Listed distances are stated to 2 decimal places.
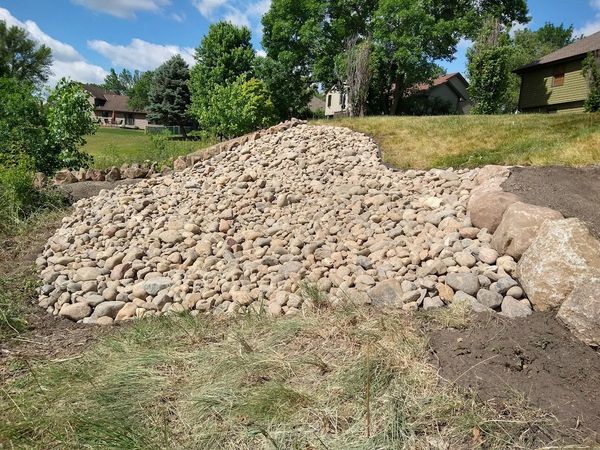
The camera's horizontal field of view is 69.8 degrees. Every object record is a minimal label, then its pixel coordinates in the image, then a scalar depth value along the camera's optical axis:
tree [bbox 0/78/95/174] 7.19
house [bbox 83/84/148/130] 57.12
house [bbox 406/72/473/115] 22.06
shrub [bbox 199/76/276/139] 10.76
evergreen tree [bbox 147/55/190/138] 29.12
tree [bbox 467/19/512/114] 16.11
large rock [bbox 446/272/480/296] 3.03
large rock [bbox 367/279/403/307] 3.09
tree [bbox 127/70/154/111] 48.54
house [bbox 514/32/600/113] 17.30
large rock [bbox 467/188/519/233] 3.65
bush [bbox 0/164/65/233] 5.29
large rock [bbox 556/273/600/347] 2.44
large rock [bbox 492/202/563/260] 3.17
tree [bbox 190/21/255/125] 21.55
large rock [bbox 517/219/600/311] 2.70
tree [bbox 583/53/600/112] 12.89
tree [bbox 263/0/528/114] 17.59
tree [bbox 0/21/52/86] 31.00
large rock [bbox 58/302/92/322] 3.53
